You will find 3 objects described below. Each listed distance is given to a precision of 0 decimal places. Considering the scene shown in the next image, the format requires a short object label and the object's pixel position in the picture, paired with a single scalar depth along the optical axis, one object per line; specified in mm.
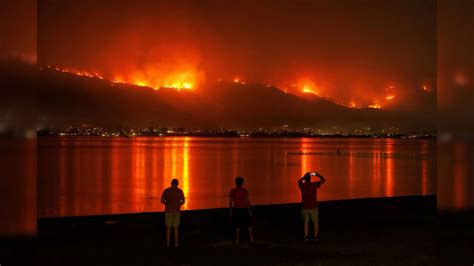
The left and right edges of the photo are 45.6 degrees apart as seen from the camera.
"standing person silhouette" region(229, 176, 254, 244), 12711
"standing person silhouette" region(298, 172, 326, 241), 13492
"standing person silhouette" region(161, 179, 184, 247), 12656
